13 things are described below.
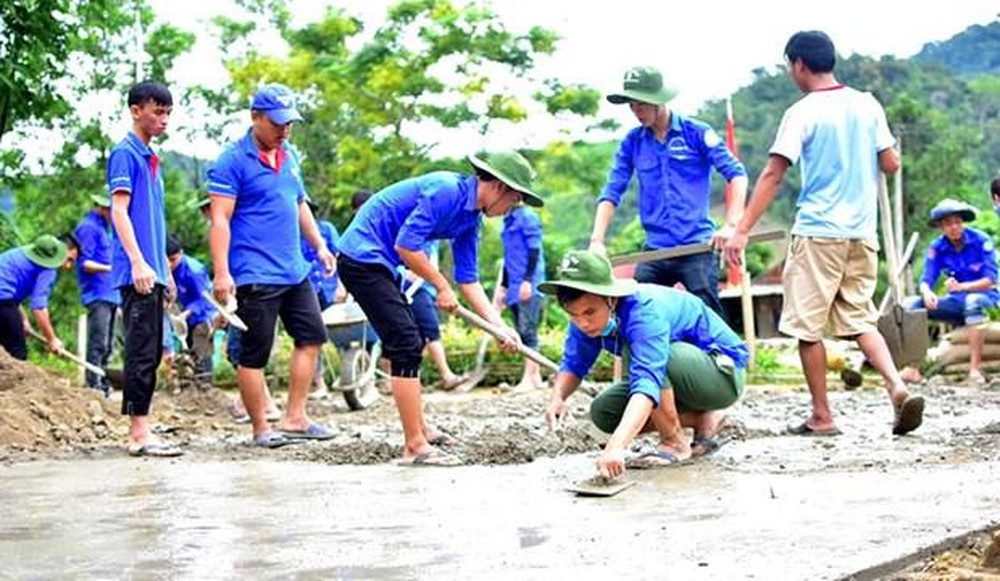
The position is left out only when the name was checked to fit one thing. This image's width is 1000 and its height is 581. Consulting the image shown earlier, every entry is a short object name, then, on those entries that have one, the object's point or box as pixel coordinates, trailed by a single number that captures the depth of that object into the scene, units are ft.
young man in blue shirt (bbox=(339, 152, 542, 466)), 21.16
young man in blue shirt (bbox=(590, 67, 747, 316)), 25.21
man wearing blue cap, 24.62
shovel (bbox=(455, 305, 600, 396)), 21.49
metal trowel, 16.90
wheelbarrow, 35.53
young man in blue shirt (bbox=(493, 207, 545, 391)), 43.01
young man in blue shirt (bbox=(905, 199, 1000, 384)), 39.58
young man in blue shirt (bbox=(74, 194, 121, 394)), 38.42
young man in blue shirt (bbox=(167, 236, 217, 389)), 36.78
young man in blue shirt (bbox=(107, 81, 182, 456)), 23.96
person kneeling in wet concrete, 18.08
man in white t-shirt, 23.40
